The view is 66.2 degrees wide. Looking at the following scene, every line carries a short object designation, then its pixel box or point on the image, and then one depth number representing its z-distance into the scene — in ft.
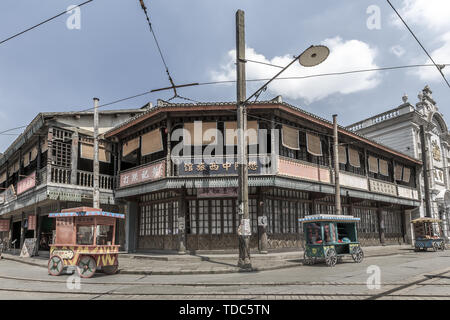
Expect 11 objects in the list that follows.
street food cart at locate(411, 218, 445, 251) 75.75
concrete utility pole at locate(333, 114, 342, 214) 58.03
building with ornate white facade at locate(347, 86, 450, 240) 101.96
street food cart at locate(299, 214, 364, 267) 45.32
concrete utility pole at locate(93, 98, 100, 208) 49.01
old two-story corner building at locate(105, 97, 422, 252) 53.01
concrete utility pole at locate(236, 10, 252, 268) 41.06
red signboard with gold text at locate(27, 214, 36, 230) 68.47
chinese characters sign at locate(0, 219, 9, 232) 90.12
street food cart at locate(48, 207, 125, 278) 37.99
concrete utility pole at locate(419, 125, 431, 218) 87.35
